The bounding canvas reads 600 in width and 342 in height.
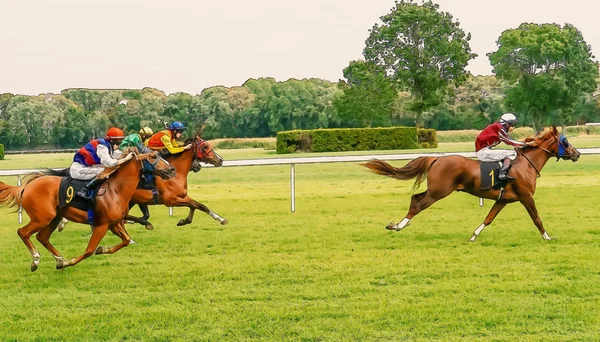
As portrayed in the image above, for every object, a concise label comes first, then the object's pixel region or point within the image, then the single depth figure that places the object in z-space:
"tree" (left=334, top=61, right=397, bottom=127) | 57.16
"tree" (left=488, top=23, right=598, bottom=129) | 60.22
